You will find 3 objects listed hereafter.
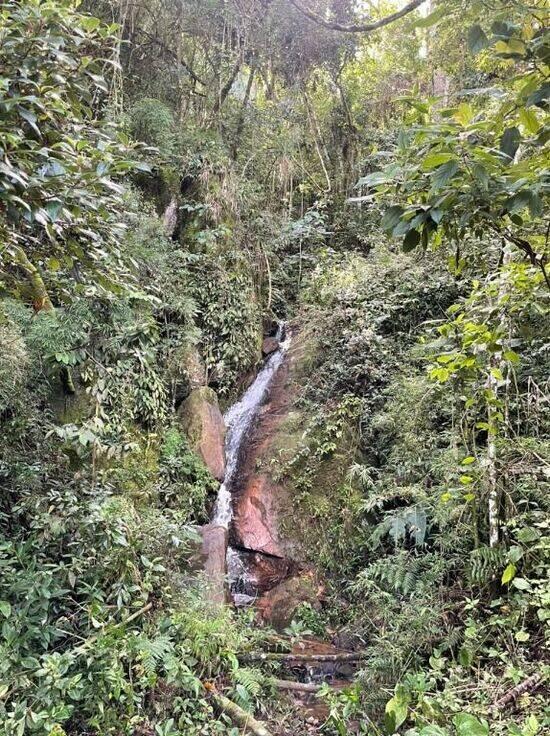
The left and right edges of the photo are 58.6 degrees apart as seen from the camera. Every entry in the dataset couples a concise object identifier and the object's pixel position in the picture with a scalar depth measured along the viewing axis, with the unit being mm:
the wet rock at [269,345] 8469
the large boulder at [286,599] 4957
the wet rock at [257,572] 5418
